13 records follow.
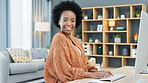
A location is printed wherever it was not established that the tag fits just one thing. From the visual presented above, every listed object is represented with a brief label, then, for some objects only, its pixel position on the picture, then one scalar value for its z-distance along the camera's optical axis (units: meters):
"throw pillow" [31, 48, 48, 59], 6.28
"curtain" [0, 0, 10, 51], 6.08
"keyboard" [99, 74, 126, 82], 1.57
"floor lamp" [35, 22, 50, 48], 7.11
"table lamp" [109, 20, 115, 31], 6.89
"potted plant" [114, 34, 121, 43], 6.80
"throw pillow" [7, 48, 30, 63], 5.46
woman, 1.63
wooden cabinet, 6.61
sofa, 4.90
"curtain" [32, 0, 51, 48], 7.36
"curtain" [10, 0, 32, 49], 6.56
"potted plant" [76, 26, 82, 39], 7.43
